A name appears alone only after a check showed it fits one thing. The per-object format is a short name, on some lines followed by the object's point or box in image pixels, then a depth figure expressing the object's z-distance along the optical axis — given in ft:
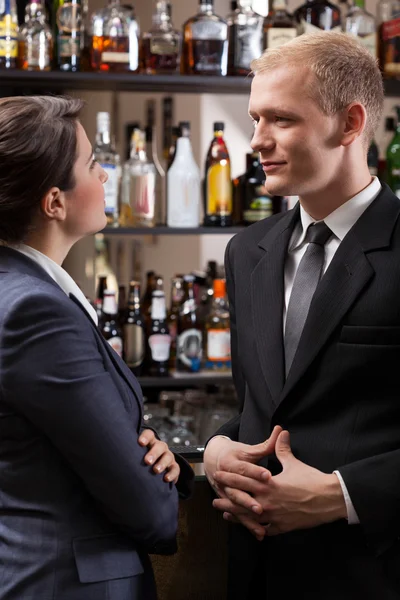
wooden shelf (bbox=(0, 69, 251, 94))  9.78
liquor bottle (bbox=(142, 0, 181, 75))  10.04
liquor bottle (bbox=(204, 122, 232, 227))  10.39
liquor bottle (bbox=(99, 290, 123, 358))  10.26
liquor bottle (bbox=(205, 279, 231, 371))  10.39
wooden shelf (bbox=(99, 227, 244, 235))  9.88
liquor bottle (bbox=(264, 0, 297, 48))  10.24
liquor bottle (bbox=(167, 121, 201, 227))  10.22
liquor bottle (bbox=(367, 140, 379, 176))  10.68
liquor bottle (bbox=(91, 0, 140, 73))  9.89
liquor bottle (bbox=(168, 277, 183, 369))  11.15
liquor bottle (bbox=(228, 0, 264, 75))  10.18
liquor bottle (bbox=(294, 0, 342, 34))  10.42
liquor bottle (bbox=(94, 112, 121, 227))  9.99
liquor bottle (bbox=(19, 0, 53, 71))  9.80
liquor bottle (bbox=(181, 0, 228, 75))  10.02
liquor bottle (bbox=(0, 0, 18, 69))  9.71
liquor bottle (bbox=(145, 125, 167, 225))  10.75
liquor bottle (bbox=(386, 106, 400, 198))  10.79
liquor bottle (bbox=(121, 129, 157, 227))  10.24
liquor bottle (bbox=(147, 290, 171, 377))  10.37
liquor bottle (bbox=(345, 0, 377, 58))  10.41
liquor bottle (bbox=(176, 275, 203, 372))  10.41
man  4.24
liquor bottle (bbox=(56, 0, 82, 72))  9.87
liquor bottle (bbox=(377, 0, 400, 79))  10.46
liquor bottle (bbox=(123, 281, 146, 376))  10.39
